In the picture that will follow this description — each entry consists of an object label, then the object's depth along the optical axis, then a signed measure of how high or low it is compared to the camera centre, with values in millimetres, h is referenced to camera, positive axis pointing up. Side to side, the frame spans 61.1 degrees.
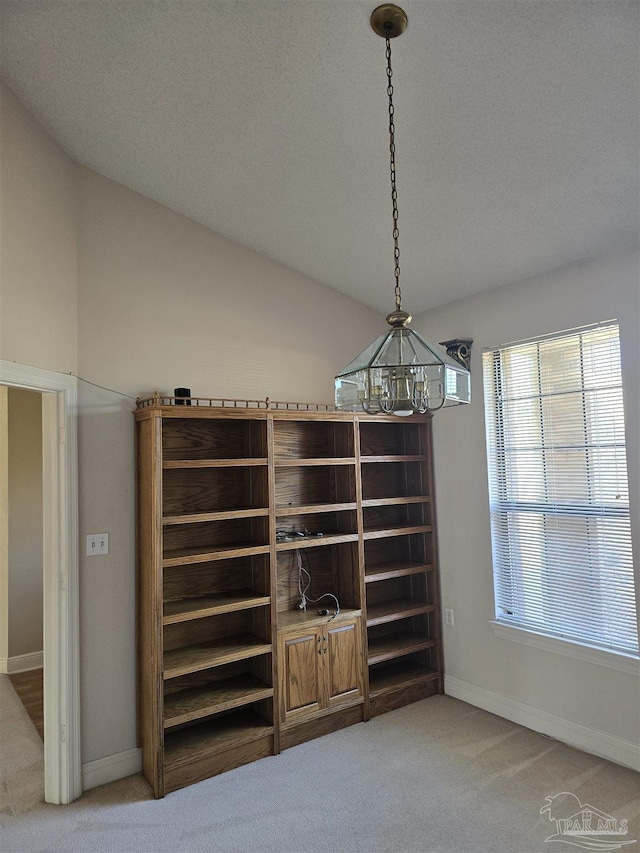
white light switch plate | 2773 -366
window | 2809 -168
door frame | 2574 -582
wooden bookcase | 2746 -700
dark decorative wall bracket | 3477 +713
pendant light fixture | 1490 +242
